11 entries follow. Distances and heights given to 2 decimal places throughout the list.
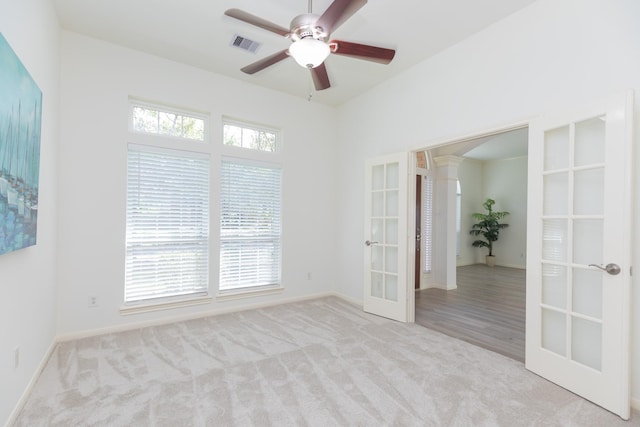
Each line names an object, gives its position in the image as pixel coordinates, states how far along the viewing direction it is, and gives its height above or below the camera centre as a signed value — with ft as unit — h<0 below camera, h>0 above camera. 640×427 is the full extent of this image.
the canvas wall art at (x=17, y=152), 5.27 +1.15
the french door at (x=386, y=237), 12.56 -0.92
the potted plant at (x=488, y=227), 27.02 -0.82
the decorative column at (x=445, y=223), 18.85 -0.37
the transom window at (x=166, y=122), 11.80 +3.69
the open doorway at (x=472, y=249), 12.29 -2.35
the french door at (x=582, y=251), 6.68 -0.78
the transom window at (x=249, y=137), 13.78 +3.67
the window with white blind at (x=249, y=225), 13.55 -0.54
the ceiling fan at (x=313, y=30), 6.16 +4.13
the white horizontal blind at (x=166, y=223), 11.53 -0.44
